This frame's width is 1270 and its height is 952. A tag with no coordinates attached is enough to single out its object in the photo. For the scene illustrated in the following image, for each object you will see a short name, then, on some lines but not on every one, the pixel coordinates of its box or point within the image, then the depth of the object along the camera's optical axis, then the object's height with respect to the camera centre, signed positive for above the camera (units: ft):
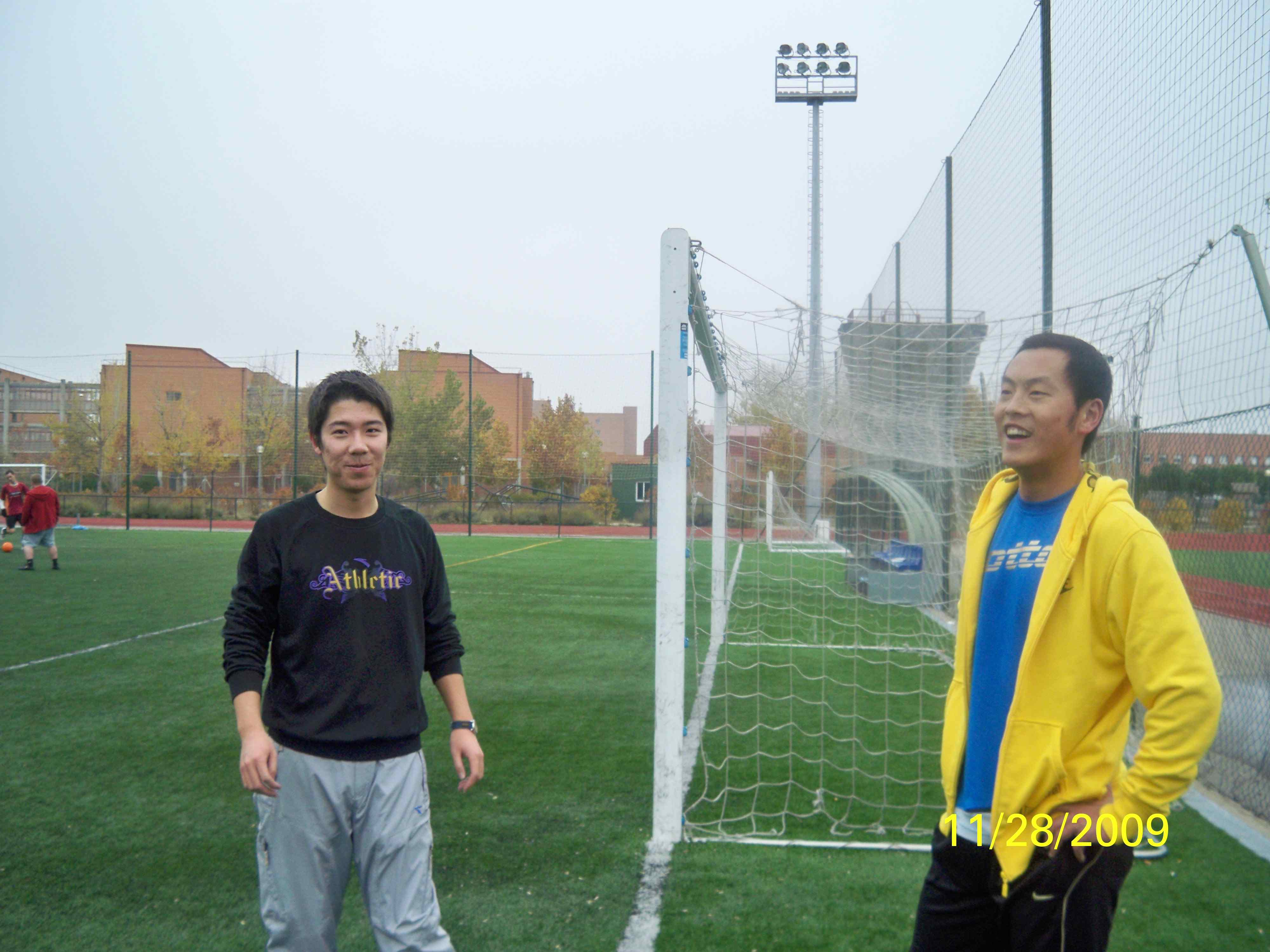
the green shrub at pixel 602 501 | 92.07 -2.05
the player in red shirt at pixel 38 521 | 45.62 -2.31
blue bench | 31.83 -2.57
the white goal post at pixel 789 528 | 22.08 -1.25
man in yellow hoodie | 4.92 -1.19
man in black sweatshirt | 6.63 -1.66
